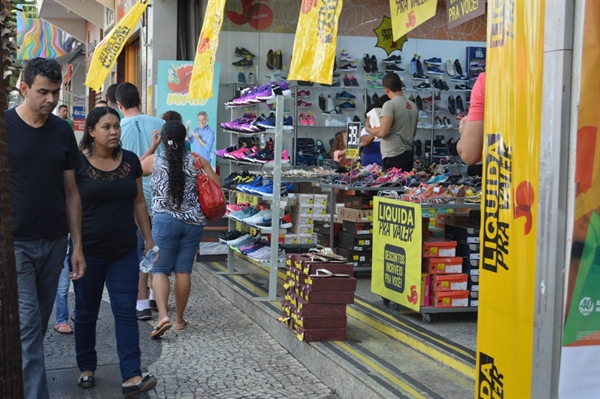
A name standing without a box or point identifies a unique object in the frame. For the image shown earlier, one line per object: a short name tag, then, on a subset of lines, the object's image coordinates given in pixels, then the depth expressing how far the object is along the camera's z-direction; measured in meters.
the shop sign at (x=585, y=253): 2.96
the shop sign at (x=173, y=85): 13.59
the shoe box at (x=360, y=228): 8.65
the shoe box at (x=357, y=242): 8.68
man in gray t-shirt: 9.05
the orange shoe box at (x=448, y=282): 6.49
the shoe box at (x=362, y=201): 8.70
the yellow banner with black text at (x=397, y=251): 6.53
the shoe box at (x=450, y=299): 6.50
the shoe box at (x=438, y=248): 6.52
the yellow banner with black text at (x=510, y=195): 3.14
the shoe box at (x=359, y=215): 8.63
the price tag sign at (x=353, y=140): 8.47
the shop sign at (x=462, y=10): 5.60
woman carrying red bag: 7.02
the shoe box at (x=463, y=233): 6.64
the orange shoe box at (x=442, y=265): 6.52
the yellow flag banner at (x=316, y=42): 6.98
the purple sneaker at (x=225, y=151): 9.75
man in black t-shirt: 4.43
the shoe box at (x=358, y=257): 8.73
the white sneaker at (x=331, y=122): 13.63
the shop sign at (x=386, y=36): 11.71
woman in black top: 5.29
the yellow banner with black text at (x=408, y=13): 6.06
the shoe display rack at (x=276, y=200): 7.82
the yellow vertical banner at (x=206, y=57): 9.16
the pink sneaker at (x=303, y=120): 13.55
